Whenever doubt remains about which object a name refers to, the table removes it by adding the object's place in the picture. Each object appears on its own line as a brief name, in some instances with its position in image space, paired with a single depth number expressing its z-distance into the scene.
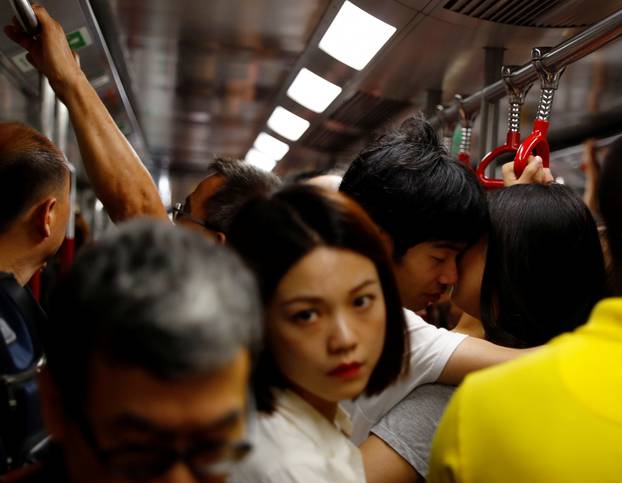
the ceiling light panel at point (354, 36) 2.84
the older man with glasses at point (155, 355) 0.71
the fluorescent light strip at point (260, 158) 6.10
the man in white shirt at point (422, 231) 1.50
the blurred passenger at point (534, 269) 1.58
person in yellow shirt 1.02
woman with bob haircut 1.09
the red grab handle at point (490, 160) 2.16
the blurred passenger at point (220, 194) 1.98
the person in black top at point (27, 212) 1.58
